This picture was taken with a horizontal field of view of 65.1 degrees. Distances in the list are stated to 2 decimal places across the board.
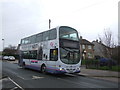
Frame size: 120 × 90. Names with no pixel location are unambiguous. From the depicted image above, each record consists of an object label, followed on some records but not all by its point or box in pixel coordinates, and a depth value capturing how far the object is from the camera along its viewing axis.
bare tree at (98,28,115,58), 14.13
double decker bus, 8.20
